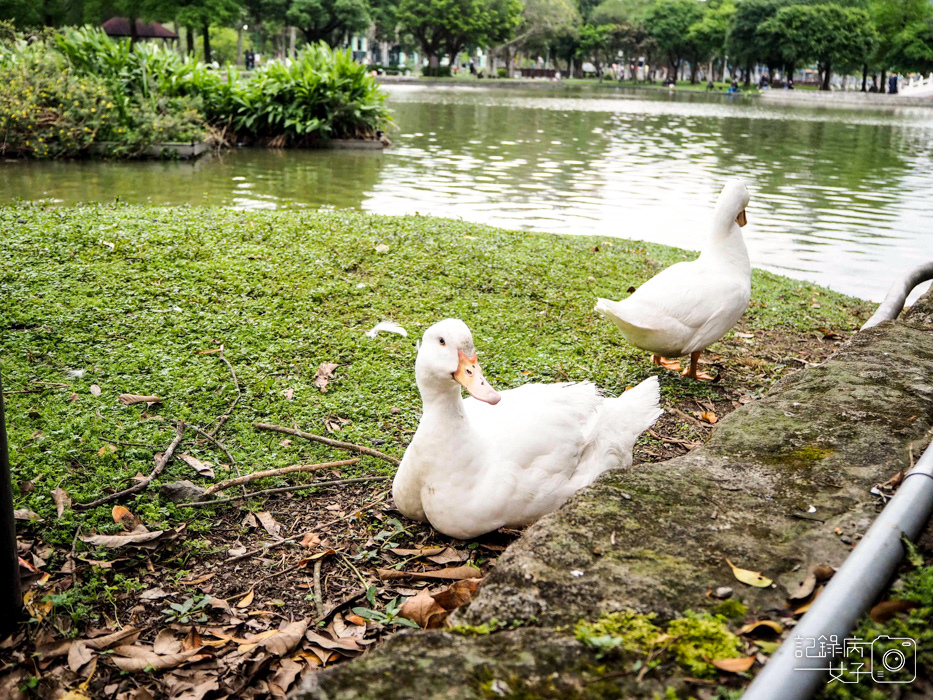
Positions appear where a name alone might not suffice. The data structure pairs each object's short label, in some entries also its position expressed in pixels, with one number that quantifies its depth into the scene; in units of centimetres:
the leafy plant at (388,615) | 270
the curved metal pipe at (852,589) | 140
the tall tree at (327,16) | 5947
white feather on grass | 512
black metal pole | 236
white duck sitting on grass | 303
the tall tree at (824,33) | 6712
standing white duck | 471
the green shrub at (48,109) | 1327
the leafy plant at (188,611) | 271
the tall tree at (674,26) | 8300
